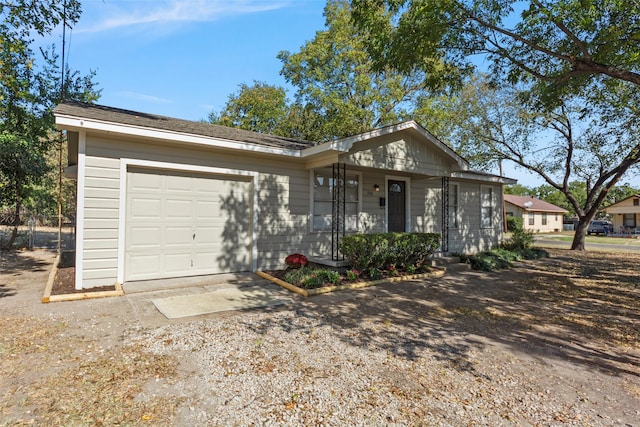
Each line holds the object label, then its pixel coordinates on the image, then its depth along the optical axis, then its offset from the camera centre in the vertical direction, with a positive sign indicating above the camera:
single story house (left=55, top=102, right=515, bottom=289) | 5.84 +0.77
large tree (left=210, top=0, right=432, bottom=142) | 18.66 +8.49
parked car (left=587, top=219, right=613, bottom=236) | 33.66 -0.14
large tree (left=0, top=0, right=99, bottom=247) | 8.47 +4.21
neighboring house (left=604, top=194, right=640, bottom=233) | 35.56 +1.53
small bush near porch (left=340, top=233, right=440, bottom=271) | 7.09 -0.57
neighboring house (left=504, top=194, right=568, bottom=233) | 37.05 +1.53
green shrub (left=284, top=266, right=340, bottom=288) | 6.42 -1.09
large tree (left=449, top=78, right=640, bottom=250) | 14.55 +4.22
